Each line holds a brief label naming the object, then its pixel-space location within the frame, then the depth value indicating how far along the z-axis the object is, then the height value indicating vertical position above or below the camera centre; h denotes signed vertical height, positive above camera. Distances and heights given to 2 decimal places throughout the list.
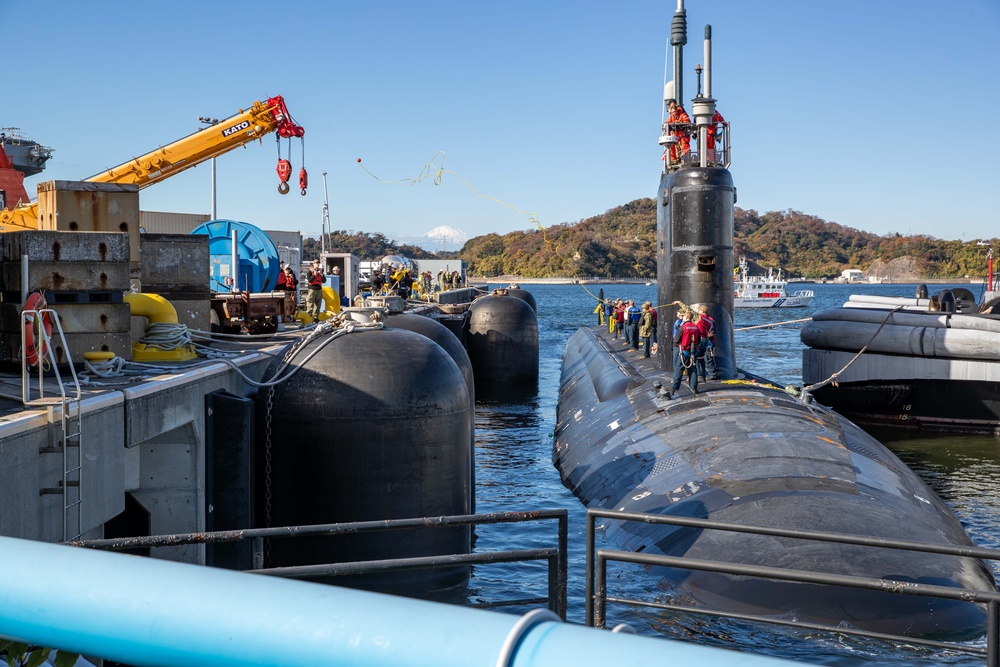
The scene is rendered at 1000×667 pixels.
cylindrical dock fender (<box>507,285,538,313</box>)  46.56 +0.02
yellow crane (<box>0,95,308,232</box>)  23.39 +3.68
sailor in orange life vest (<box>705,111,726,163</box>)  17.53 +3.05
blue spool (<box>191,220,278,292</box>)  24.03 +0.96
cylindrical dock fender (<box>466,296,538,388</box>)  34.78 -1.78
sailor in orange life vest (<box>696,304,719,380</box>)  16.06 -0.92
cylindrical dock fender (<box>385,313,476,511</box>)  14.50 -0.64
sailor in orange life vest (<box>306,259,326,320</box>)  23.70 -0.04
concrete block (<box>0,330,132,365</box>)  9.91 -0.58
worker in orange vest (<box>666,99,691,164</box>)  18.20 +3.04
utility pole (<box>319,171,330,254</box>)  48.50 +3.99
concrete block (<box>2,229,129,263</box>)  9.80 +0.48
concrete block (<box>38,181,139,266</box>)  11.76 +1.08
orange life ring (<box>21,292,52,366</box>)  8.99 -0.38
